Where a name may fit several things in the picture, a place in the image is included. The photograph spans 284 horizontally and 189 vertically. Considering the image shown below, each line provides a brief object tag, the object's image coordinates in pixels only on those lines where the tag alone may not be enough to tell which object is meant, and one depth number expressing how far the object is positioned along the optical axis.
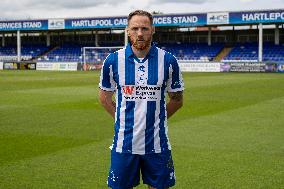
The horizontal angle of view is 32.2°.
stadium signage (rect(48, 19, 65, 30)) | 64.94
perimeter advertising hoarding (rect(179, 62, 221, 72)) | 50.09
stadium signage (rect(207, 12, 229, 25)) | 54.85
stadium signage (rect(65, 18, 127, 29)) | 60.19
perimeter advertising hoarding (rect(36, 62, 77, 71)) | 56.00
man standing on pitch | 4.35
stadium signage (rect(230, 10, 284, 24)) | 52.12
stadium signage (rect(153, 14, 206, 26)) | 56.53
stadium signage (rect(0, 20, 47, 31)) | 65.88
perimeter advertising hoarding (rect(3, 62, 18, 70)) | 59.88
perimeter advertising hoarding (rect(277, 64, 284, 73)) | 48.12
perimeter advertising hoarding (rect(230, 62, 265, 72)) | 48.38
